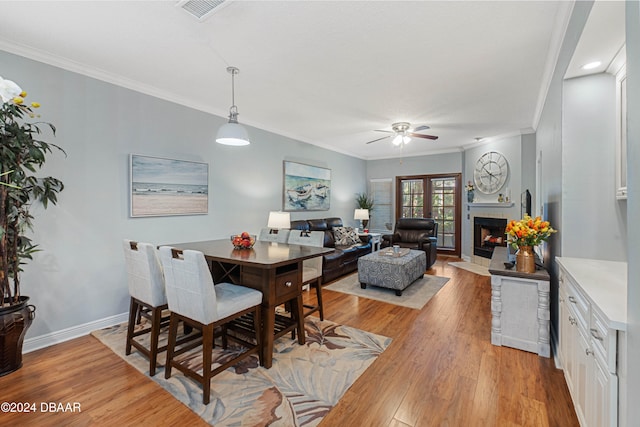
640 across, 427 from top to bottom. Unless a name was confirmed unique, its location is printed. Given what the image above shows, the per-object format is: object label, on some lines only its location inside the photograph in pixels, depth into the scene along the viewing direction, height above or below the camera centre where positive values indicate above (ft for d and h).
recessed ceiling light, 6.41 +3.36
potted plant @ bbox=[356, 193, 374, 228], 25.18 +0.92
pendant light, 9.11 +2.52
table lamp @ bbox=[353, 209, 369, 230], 23.49 -0.12
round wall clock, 18.96 +2.83
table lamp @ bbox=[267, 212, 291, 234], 14.89 -0.41
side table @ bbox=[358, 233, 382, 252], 20.26 -2.02
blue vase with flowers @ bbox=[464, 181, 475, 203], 20.94 +1.61
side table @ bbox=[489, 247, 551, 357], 8.06 -2.80
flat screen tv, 13.92 +0.51
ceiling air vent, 6.28 +4.57
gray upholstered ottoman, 13.38 -2.80
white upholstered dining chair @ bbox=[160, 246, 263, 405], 6.19 -2.12
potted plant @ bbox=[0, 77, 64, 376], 6.95 -0.25
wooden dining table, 7.47 -1.80
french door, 23.22 +0.91
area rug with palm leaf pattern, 5.91 -4.09
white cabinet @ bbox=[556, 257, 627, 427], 3.67 -1.85
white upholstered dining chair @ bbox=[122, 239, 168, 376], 7.14 -1.94
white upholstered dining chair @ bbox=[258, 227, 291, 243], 11.91 -1.04
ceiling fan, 15.04 +4.41
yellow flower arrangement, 8.00 -0.50
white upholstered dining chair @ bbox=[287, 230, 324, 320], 10.24 -1.98
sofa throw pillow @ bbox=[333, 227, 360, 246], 19.10 -1.58
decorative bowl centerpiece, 8.86 -0.91
